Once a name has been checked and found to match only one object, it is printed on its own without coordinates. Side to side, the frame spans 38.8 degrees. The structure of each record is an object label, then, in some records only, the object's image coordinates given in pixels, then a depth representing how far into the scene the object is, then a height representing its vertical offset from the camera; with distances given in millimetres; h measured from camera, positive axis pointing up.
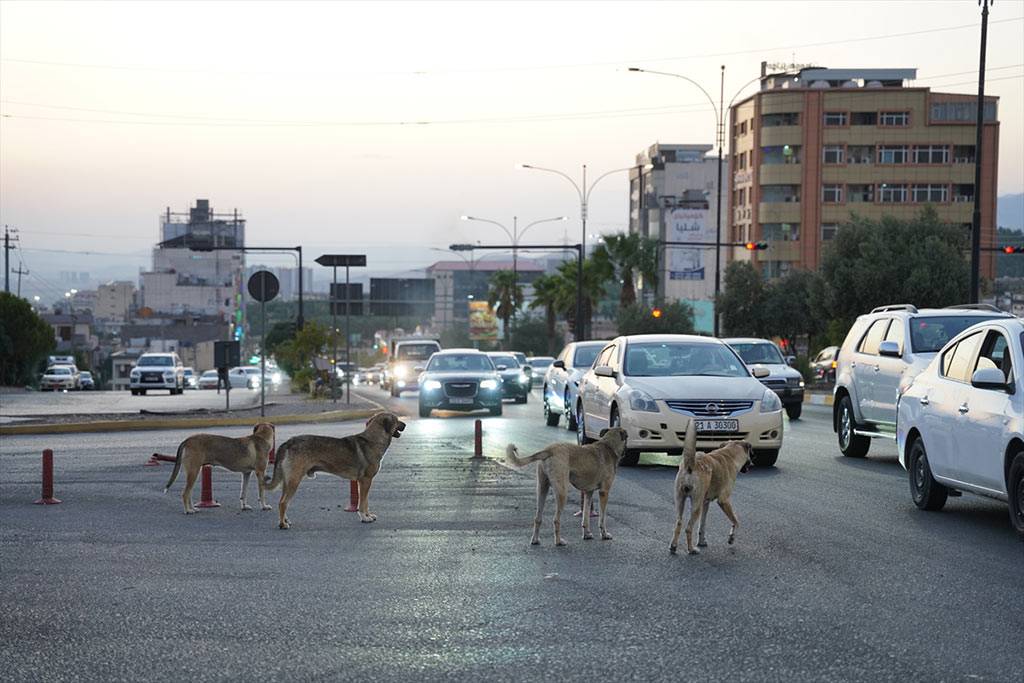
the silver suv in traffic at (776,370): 29750 -1596
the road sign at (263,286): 29875 +27
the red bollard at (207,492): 13469 -1911
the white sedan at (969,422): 11070 -1051
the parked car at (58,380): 73625 -4844
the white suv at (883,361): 18438 -869
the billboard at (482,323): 124188 -2836
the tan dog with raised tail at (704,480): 10133 -1339
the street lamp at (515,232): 87600 +3863
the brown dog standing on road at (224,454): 12859 -1487
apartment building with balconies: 104000 +9853
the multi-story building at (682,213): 118062 +7007
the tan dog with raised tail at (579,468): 10672 -1333
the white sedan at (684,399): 17234 -1298
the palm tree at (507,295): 107125 -374
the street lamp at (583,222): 60256 +3444
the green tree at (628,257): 80625 +1907
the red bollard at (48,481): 13688 -1871
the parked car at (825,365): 50906 -2601
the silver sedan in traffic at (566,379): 25047 -1596
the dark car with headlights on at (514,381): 41062 -2592
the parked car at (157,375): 56906 -3510
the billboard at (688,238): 117438 +4523
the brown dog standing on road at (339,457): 11906 -1413
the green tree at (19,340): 75938 -2949
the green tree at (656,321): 78625 -1583
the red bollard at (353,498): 13227 -1918
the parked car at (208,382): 79262 -5256
